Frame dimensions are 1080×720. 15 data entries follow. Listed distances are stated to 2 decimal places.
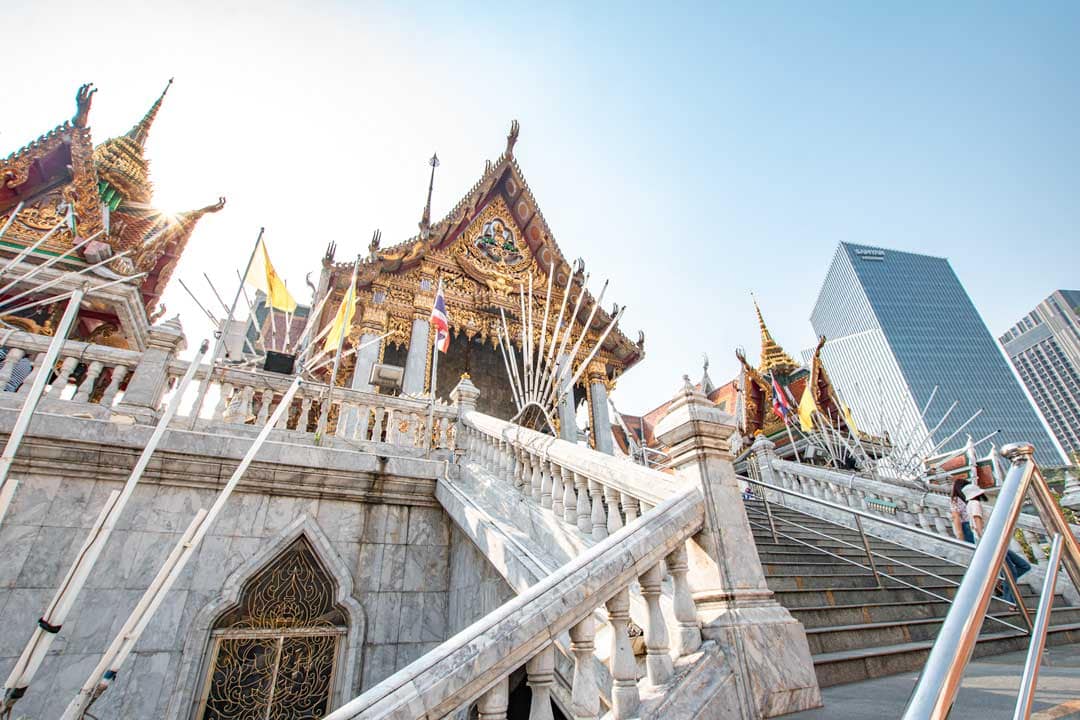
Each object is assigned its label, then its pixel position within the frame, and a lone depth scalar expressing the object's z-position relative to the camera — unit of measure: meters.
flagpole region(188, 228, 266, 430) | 5.09
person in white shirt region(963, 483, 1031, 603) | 6.97
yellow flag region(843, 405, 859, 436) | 16.88
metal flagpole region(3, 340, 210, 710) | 1.89
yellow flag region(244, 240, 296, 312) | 8.45
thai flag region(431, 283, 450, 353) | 8.72
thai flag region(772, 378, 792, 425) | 16.12
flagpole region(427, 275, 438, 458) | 6.50
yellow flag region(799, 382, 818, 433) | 15.10
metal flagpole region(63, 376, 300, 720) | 1.98
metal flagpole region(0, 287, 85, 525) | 2.24
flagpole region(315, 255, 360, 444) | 5.68
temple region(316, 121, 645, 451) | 11.95
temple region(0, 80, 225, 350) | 10.66
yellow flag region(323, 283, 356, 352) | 6.75
